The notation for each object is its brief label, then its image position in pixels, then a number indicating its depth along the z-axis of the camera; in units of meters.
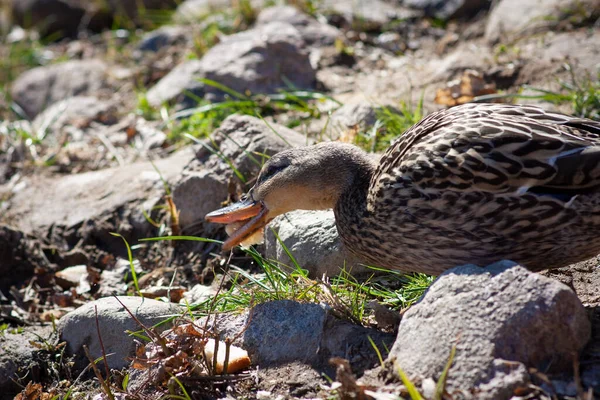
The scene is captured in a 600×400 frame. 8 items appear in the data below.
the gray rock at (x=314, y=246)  8.73
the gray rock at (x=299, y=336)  7.11
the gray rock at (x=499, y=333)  5.73
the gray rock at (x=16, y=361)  8.56
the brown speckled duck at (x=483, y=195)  6.76
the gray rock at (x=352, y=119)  11.12
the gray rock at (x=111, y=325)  8.39
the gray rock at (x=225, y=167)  10.48
